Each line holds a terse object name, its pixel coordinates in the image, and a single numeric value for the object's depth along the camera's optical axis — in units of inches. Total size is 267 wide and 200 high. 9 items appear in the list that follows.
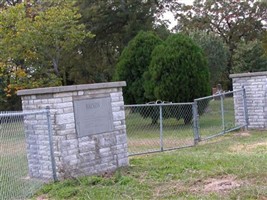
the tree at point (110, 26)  812.0
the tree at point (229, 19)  1246.9
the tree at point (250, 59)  1100.5
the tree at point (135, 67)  593.6
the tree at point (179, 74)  538.9
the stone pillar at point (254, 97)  451.8
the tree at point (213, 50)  976.9
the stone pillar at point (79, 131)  241.1
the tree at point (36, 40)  623.9
